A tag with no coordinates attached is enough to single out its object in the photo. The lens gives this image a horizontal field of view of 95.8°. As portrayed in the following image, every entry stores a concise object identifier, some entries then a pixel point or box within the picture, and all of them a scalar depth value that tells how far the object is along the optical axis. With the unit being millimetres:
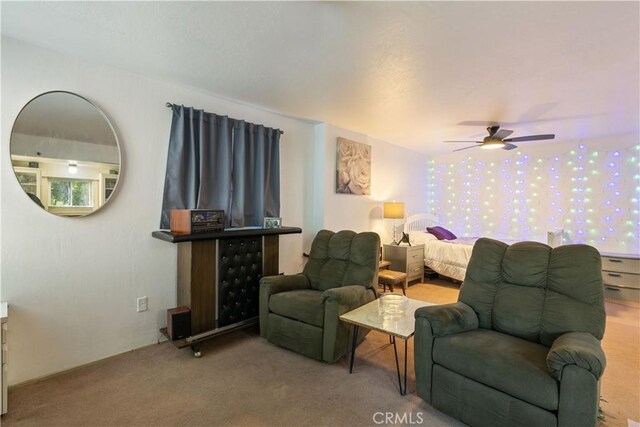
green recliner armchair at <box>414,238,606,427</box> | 1424
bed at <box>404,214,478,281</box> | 4598
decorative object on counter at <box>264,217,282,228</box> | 3262
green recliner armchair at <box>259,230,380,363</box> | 2381
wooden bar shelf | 2521
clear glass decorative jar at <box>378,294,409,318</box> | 2334
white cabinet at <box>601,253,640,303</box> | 4125
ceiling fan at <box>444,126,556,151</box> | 3736
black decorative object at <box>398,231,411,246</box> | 4977
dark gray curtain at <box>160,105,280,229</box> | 2746
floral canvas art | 4207
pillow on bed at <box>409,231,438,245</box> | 5086
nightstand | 4695
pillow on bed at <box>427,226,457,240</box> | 5229
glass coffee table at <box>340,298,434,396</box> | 1987
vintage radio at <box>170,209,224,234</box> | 2486
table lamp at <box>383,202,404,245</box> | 4699
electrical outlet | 2613
